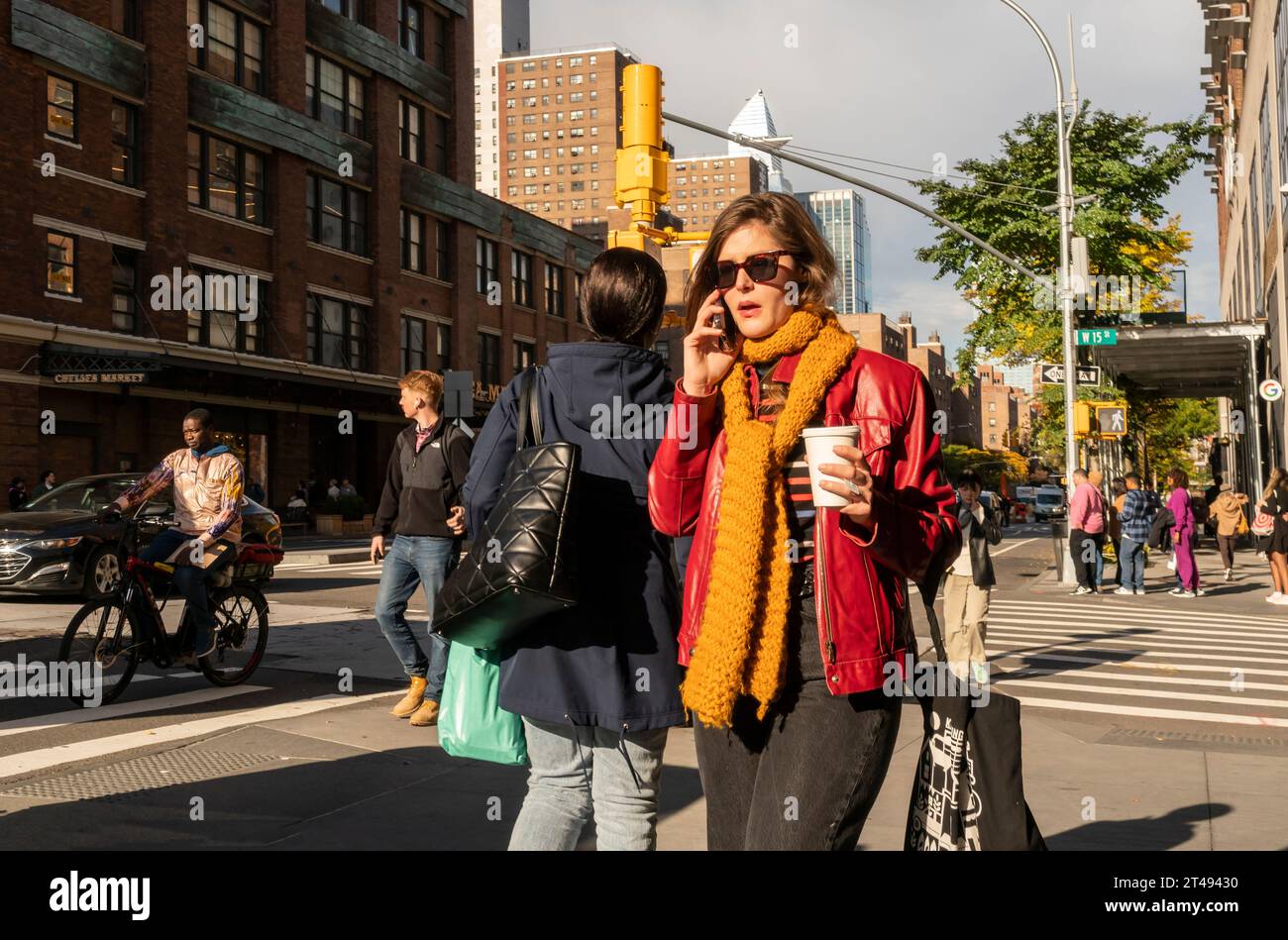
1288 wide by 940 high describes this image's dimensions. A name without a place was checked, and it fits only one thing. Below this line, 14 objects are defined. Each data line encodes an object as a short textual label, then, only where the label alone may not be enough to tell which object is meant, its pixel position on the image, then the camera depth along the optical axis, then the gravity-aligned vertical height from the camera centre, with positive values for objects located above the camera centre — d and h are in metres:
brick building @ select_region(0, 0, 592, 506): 27.31 +7.04
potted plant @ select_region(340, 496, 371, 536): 34.22 -1.55
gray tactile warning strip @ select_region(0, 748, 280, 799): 5.59 -1.62
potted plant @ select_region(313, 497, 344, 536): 33.78 -1.76
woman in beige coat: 20.80 -1.06
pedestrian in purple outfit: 18.56 -1.30
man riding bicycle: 7.98 -0.29
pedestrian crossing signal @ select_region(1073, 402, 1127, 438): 19.16 +0.71
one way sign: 19.91 +1.53
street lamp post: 19.48 +3.02
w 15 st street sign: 19.52 +2.12
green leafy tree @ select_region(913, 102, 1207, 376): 29.50 +6.61
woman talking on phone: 2.56 -0.18
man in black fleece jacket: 7.34 -0.40
